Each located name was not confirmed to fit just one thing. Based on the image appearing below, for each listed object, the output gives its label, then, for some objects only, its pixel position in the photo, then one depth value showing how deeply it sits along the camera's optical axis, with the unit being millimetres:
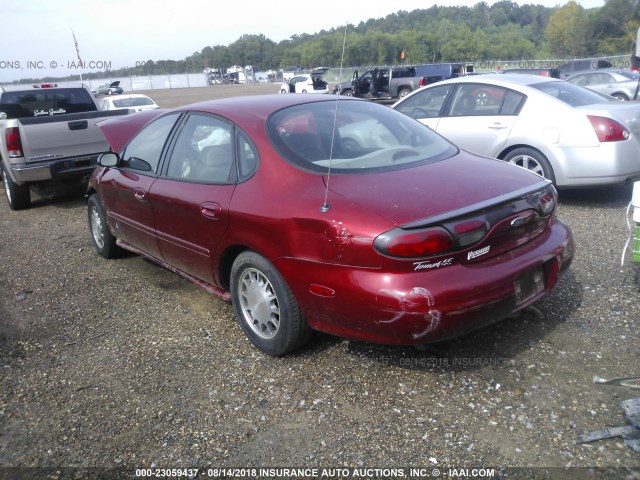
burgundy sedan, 2795
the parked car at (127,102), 18203
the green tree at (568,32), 70188
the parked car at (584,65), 28250
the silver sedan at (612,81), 18078
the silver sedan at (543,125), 5938
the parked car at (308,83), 33812
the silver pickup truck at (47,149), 7570
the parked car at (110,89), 36750
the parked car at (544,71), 18484
